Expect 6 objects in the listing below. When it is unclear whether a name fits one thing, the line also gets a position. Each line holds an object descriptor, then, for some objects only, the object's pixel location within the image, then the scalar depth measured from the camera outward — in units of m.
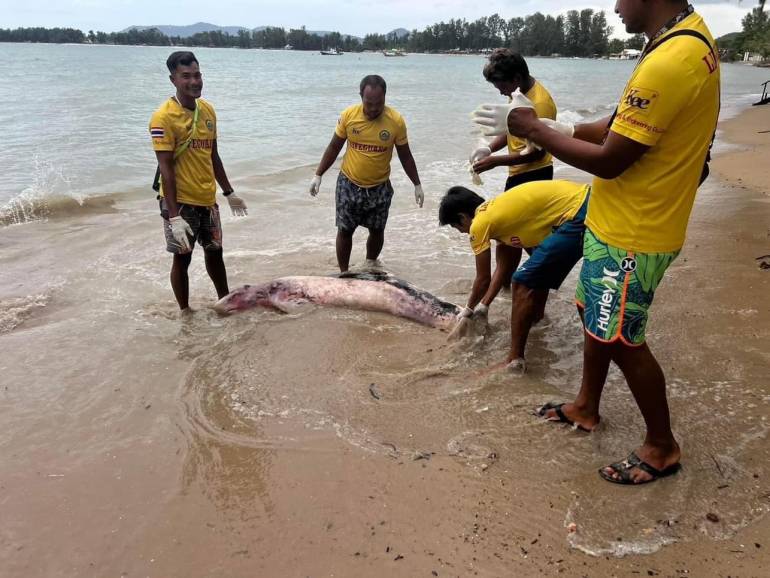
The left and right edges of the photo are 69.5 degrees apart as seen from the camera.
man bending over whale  3.28
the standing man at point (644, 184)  1.87
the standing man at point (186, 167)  4.14
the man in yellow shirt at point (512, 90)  4.14
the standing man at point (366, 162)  5.18
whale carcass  4.58
